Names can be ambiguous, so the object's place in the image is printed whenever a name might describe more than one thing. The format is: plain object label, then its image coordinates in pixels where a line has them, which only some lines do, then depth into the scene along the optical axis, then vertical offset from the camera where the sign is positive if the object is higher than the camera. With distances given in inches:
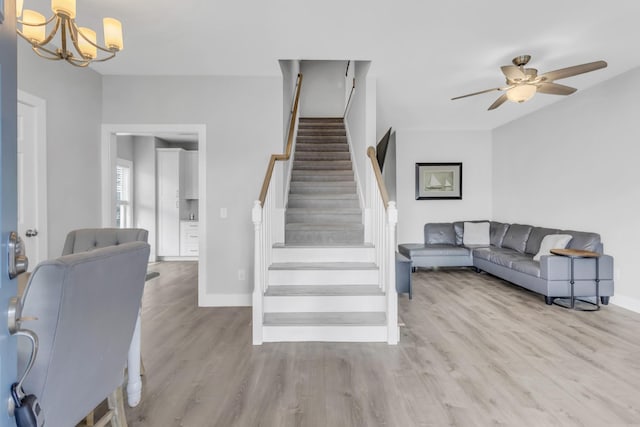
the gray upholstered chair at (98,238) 85.7 -7.3
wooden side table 147.8 -21.1
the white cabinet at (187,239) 277.1 -24.1
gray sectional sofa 154.8 -26.2
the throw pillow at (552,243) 171.9 -16.5
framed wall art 259.9 +22.0
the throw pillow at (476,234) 241.9 -16.8
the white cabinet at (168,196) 276.5 +10.4
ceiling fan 122.0 +48.1
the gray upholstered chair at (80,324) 36.8 -14.2
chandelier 75.2 +41.6
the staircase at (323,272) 114.2 -23.6
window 259.8 +11.5
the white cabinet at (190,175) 284.2 +28.3
